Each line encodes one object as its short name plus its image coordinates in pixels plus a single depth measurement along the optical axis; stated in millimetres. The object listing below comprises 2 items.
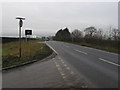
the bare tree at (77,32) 92700
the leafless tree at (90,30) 84000
